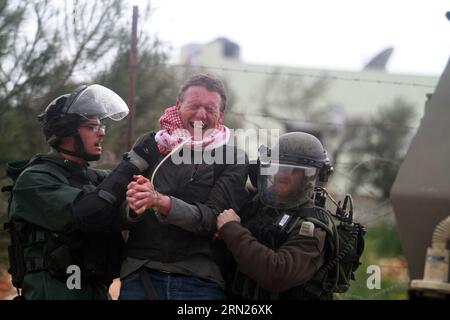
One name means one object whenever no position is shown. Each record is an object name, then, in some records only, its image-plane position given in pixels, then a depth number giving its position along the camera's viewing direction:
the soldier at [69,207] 6.91
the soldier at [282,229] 6.66
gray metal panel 8.09
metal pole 13.10
